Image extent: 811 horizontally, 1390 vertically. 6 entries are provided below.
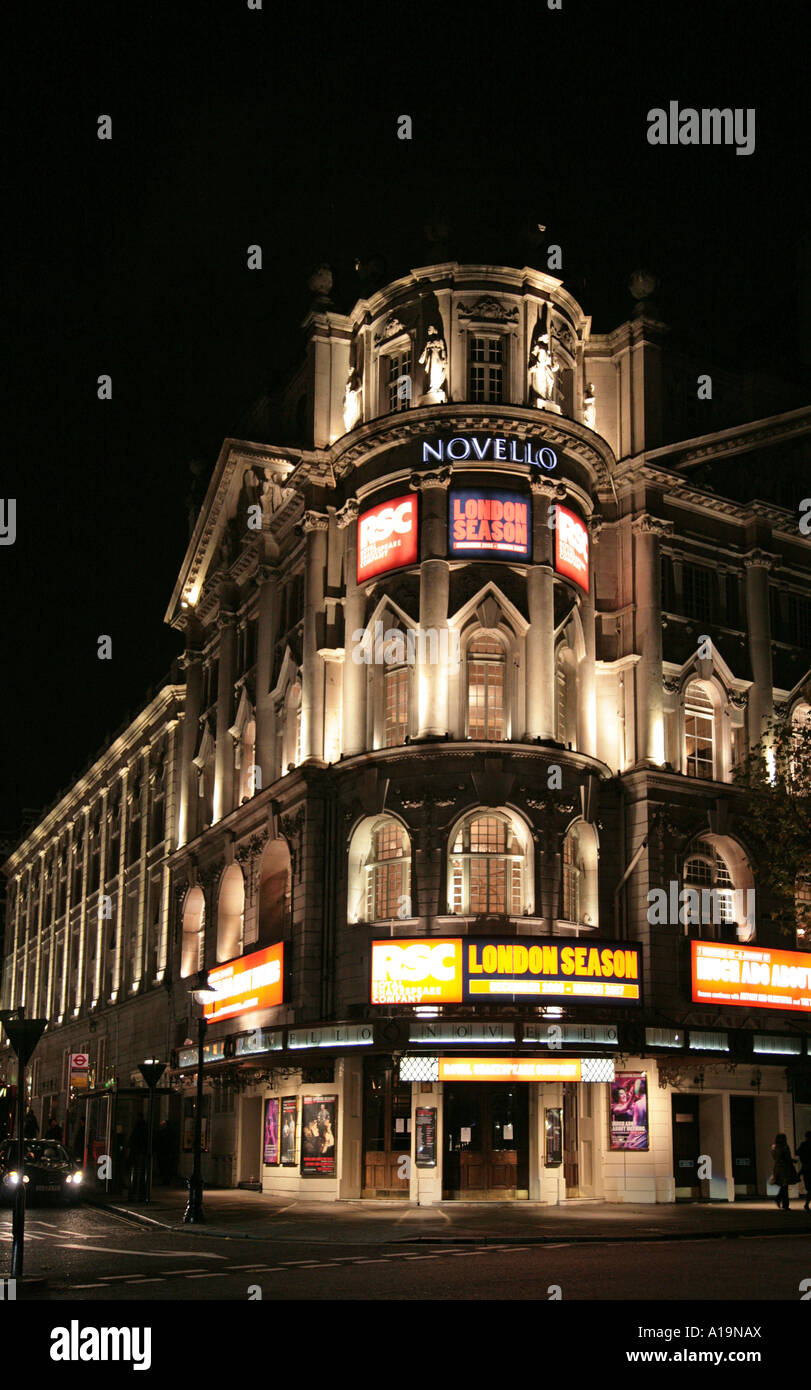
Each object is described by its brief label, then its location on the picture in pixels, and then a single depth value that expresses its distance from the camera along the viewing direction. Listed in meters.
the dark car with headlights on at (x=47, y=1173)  37.59
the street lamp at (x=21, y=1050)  19.42
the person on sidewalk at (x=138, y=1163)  39.50
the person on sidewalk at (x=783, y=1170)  33.88
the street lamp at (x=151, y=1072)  38.81
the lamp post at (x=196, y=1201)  30.72
